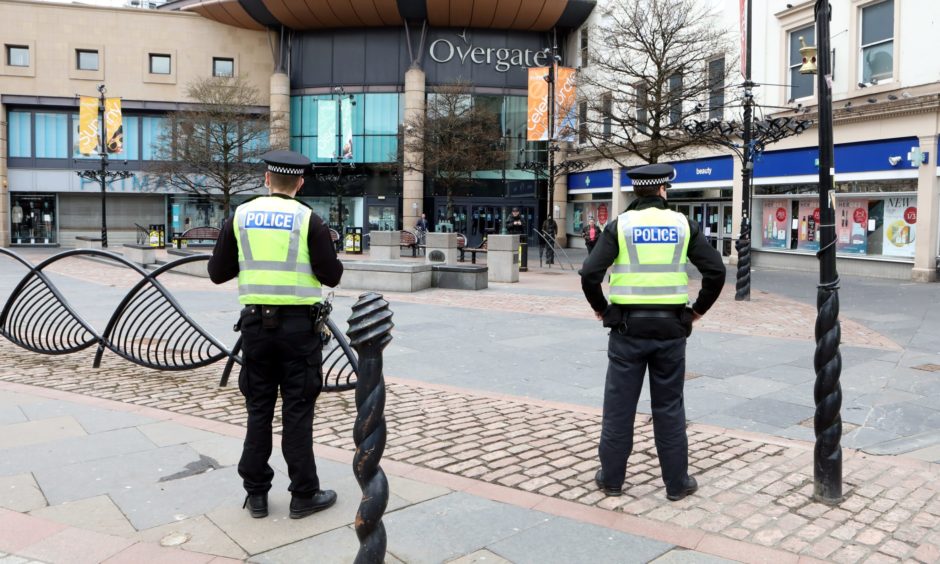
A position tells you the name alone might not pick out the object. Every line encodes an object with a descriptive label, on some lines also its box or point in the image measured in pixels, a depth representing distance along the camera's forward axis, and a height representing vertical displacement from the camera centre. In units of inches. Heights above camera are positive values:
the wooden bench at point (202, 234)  1371.8 +23.3
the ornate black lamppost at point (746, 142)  620.7 +99.9
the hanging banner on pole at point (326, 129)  1584.6 +246.1
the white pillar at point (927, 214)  757.3 +36.1
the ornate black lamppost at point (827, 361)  178.2 -25.9
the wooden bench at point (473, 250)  986.1 -2.6
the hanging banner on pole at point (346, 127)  1556.3 +249.6
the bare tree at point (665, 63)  848.9 +220.2
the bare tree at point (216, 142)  1353.3 +192.5
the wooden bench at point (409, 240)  1223.4 +12.7
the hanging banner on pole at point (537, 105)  1172.9 +224.1
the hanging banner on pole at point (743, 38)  727.7 +203.7
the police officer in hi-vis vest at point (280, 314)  161.5 -14.1
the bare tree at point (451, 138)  1362.0 +201.4
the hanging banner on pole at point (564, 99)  1105.3 +231.1
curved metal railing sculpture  289.0 -40.4
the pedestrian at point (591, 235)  941.6 +17.2
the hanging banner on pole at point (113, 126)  1412.4 +223.9
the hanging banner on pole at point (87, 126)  1413.6 +223.3
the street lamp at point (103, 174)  1375.5 +143.4
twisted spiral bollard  120.0 -30.0
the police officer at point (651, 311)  178.9 -14.7
